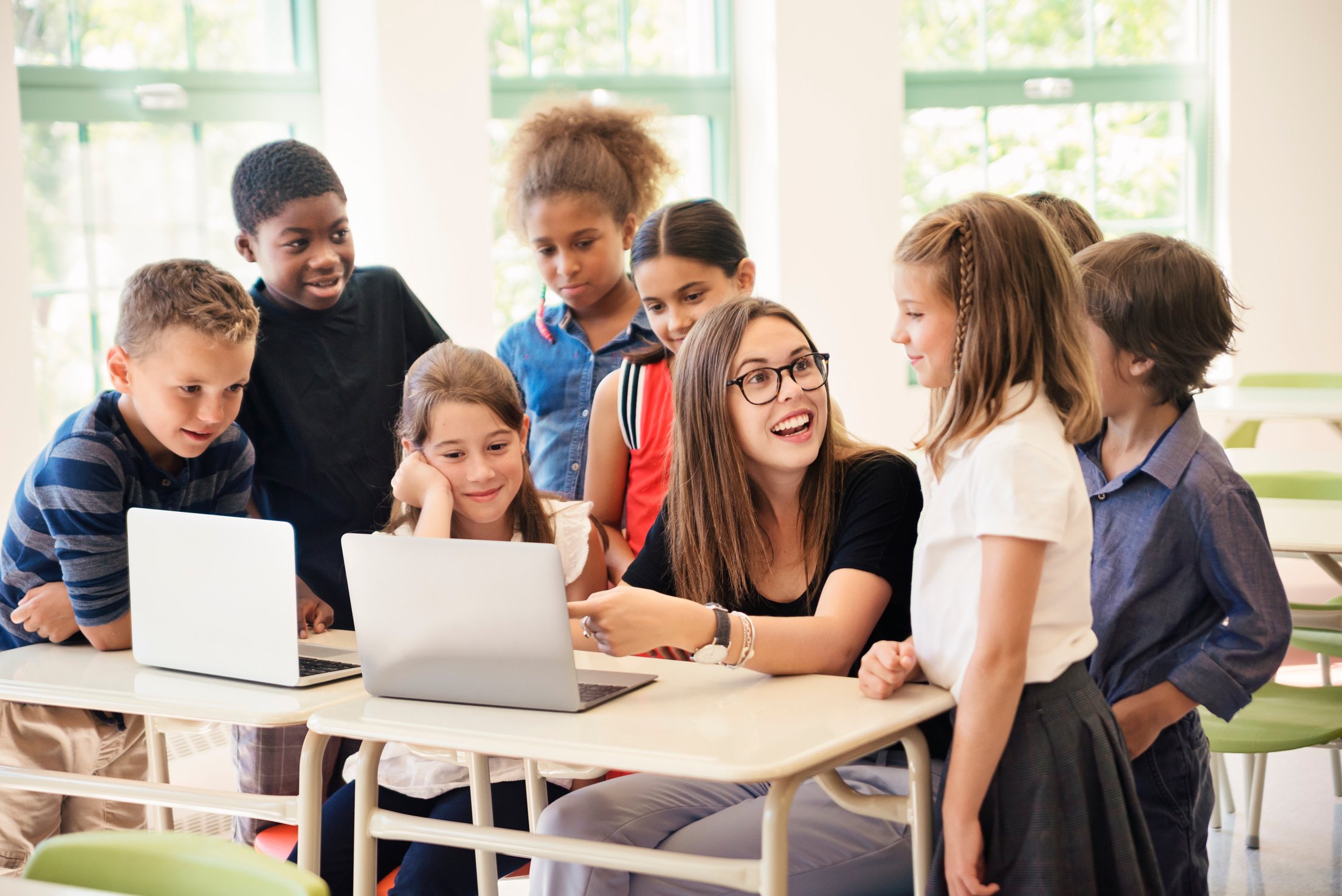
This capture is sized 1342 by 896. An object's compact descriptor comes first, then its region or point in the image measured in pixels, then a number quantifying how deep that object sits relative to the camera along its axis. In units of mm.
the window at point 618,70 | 5000
